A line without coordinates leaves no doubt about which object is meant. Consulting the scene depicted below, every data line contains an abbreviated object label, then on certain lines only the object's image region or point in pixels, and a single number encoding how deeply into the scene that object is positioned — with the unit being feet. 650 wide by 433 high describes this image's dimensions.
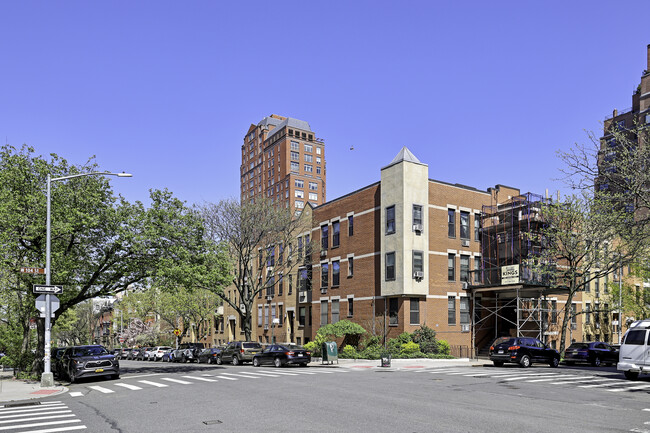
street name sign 73.20
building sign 126.31
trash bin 100.83
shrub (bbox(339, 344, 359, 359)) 128.16
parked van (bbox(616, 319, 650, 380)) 71.00
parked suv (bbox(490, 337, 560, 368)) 97.04
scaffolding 129.59
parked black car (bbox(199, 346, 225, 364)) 137.80
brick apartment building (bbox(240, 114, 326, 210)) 395.75
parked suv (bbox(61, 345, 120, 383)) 80.38
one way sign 73.62
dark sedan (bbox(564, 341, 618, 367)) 108.27
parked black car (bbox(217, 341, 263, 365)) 124.88
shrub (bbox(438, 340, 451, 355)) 123.13
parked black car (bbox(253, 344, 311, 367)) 107.24
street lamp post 72.79
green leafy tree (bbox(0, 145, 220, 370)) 84.43
